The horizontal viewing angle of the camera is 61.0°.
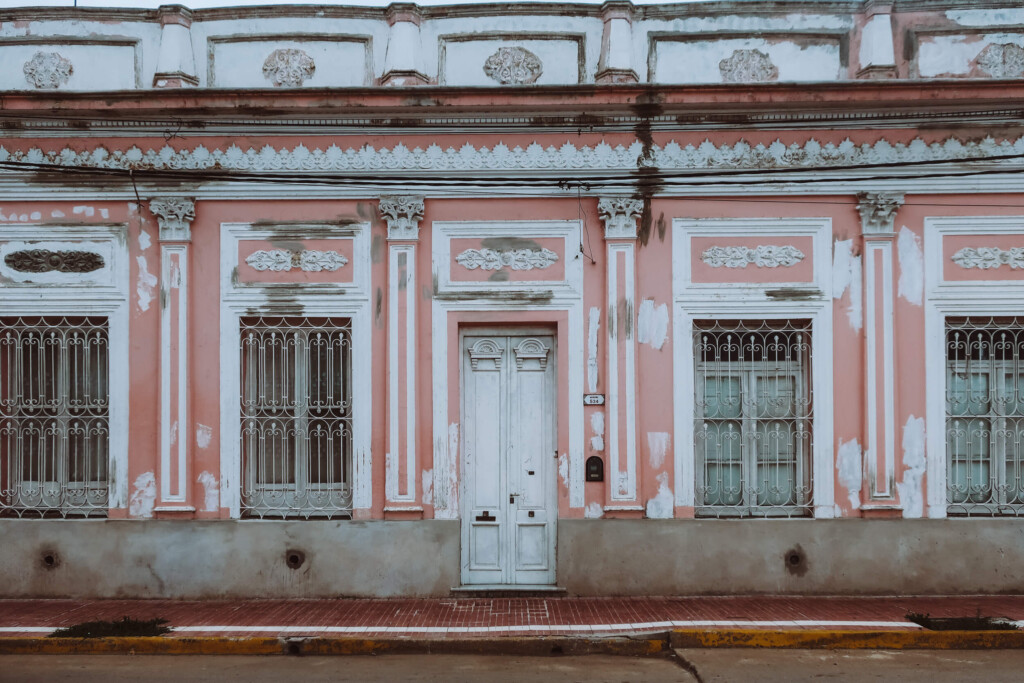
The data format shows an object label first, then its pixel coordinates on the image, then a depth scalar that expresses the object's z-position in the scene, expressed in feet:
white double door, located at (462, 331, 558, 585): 27.20
